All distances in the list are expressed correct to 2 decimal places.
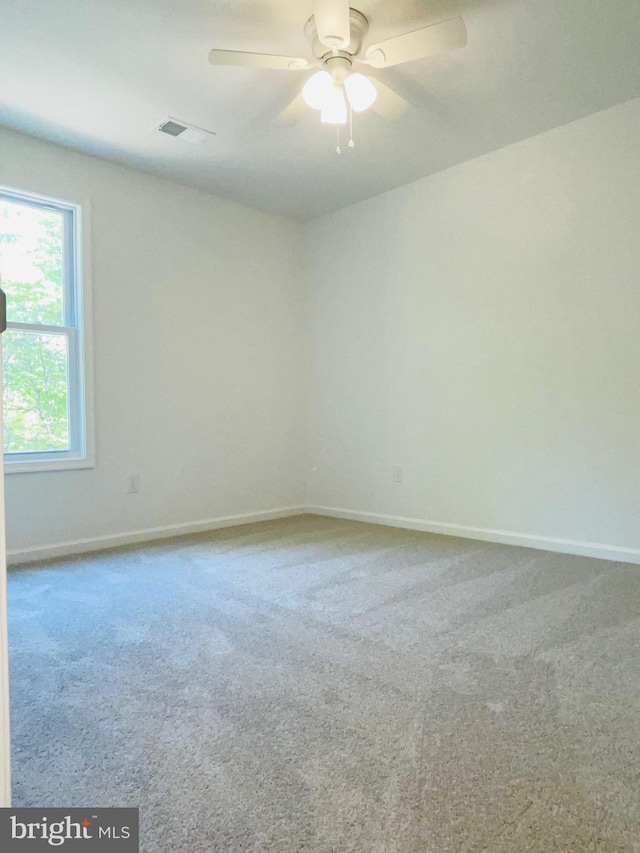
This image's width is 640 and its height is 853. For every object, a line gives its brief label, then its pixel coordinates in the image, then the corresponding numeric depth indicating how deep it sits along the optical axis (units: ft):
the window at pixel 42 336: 10.38
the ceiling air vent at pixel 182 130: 9.83
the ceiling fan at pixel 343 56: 6.43
